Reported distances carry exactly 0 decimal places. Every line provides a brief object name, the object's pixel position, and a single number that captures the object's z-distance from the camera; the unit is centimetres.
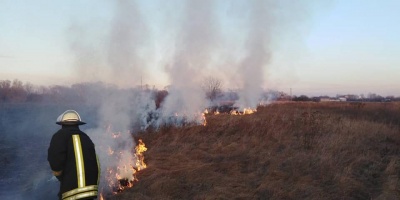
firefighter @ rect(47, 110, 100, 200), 439
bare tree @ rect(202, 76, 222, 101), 3834
